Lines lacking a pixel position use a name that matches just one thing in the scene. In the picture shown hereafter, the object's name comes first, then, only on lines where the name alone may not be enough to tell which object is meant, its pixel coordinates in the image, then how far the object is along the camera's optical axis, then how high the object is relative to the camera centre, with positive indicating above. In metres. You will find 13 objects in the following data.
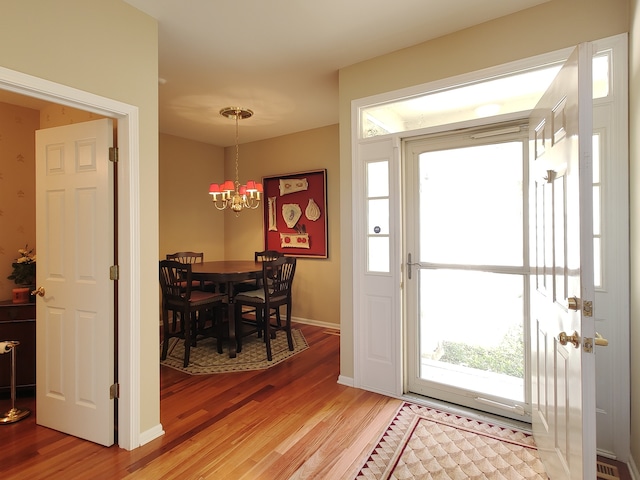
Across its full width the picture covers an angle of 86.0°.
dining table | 3.53 -0.38
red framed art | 4.86 +0.38
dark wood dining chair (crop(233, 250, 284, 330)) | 4.21 -0.57
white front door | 1.25 -0.15
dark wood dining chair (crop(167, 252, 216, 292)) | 4.12 -0.30
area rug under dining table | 3.38 -1.26
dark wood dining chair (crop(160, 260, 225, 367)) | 3.38 -0.62
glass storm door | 2.44 -0.24
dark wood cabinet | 2.75 -0.79
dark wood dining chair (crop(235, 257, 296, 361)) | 3.57 -0.63
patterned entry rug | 1.89 -1.29
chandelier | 3.91 +0.57
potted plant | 2.86 -0.29
